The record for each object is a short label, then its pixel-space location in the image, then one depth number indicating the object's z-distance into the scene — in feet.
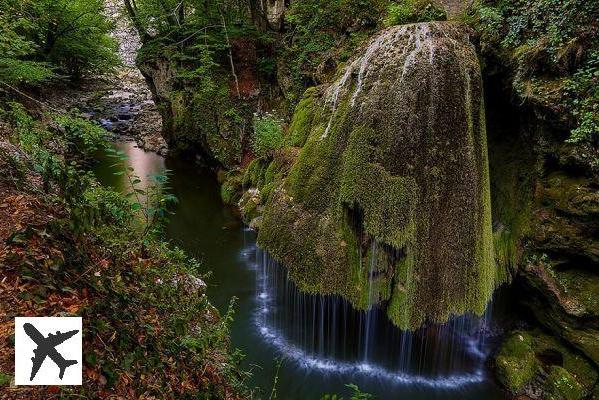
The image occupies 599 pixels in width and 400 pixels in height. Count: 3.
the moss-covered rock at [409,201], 18.63
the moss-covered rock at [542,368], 18.53
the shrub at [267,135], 36.76
